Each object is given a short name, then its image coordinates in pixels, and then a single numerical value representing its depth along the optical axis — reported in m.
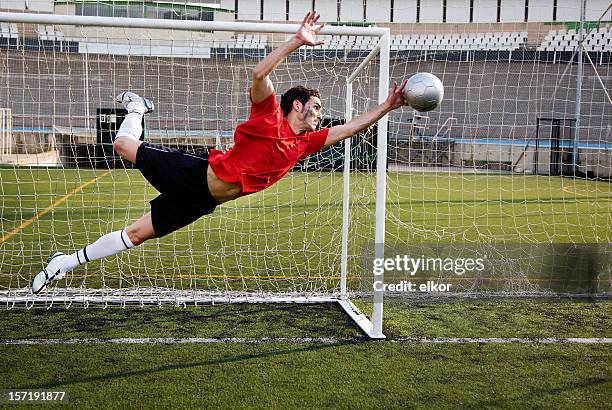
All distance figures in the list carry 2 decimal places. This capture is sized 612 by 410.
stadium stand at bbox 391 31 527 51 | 31.80
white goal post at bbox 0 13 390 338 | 5.22
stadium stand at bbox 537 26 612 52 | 28.52
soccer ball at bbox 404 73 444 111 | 4.50
